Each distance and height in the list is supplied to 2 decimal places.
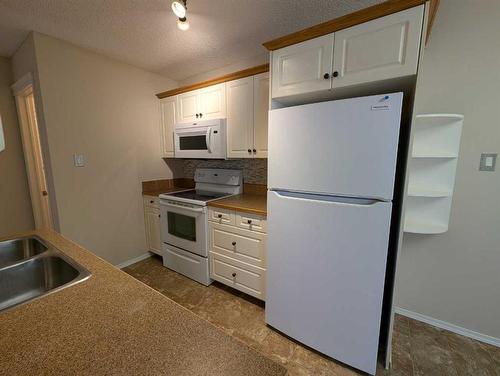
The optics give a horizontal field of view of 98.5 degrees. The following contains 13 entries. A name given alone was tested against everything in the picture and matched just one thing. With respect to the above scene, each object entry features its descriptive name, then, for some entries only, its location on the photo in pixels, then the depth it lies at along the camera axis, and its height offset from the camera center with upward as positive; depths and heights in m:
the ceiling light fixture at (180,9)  1.25 +0.88
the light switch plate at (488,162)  1.47 -0.03
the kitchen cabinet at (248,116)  2.03 +0.41
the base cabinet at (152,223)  2.70 -0.83
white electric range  2.22 -0.68
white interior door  2.42 +0.01
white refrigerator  1.17 -0.37
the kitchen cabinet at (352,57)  1.10 +0.58
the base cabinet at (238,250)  1.89 -0.86
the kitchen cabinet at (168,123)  2.74 +0.45
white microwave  2.30 +0.21
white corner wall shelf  1.53 -0.10
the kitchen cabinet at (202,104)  2.30 +0.61
